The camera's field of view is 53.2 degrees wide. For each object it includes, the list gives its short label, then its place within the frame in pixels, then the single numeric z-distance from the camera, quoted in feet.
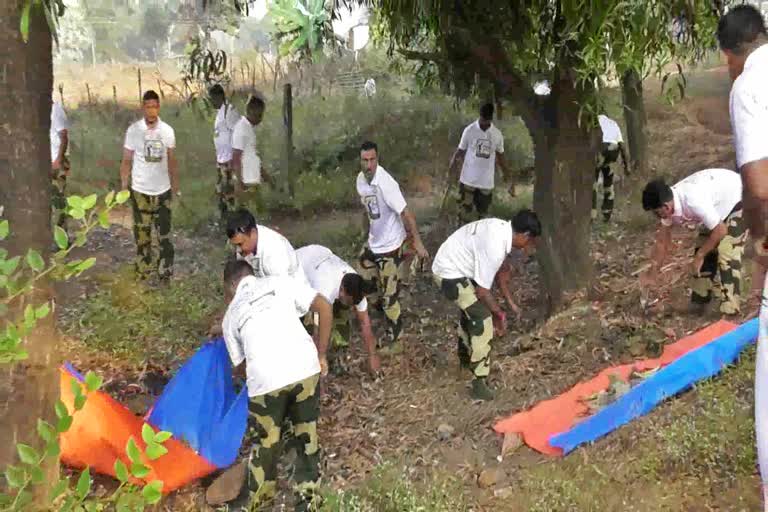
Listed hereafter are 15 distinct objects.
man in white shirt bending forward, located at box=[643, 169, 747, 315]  16.29
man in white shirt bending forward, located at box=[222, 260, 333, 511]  11.62
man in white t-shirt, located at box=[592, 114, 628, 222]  27.91
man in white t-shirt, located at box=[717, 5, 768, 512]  7.54
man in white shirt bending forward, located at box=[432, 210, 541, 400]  15.65
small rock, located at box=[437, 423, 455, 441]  15.08
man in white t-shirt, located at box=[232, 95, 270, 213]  25.98
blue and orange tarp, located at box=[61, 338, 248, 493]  12.69
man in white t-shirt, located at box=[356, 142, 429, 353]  18.79
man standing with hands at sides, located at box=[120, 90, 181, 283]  22.49
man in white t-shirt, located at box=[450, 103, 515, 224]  25.63
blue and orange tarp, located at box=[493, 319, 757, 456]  13.29
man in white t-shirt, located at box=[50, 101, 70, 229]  24.76
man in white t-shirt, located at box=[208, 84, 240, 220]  27.53
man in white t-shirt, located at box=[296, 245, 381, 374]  15.43
